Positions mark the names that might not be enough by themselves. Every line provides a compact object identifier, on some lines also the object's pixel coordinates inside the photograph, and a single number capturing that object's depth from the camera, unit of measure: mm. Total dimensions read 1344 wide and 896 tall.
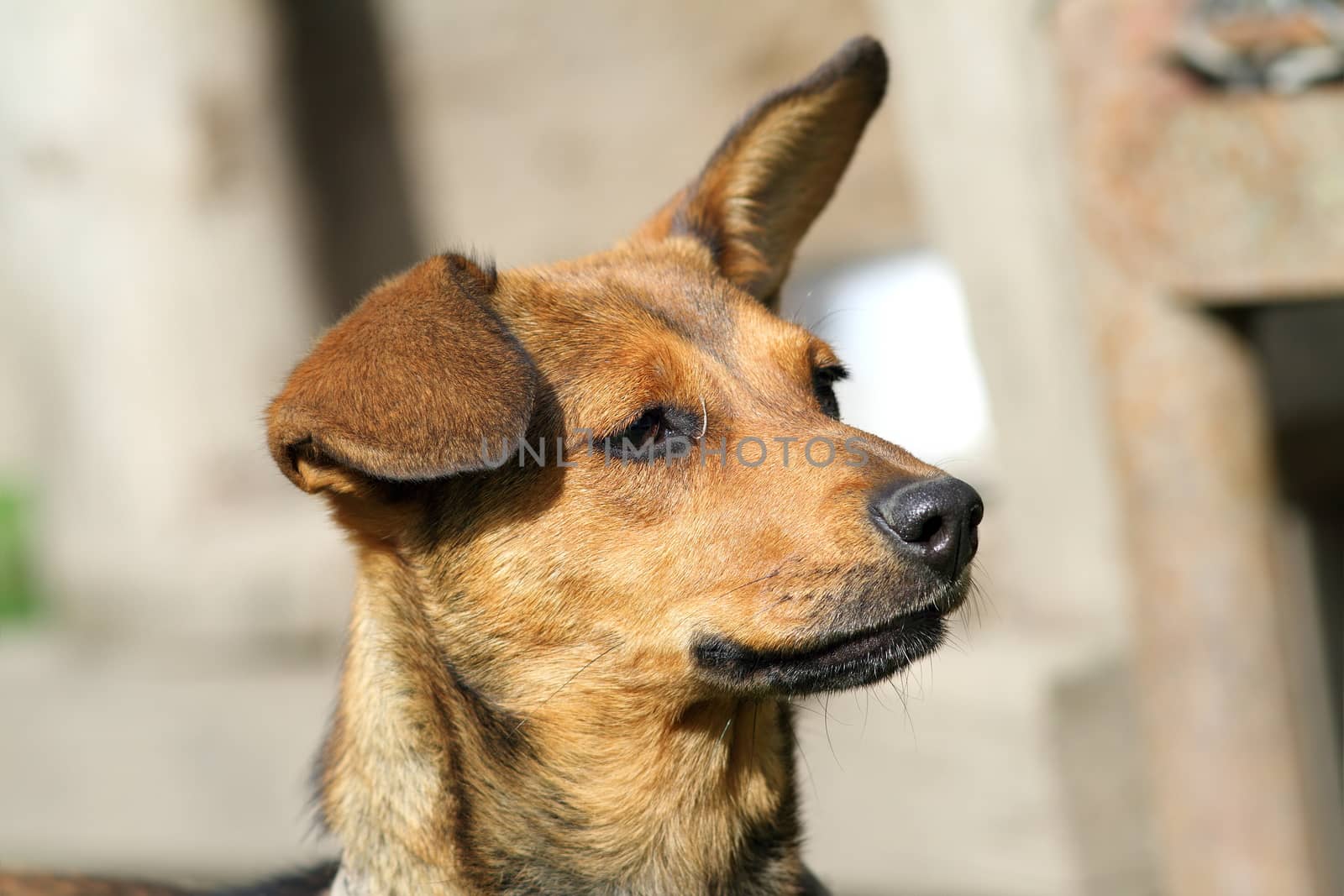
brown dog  5492
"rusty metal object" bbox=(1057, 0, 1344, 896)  7336
